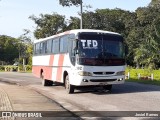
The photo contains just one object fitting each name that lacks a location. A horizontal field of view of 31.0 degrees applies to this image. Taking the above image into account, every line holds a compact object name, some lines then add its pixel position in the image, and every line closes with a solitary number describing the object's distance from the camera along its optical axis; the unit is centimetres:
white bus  1290
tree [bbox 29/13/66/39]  5272
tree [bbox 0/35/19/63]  9525
